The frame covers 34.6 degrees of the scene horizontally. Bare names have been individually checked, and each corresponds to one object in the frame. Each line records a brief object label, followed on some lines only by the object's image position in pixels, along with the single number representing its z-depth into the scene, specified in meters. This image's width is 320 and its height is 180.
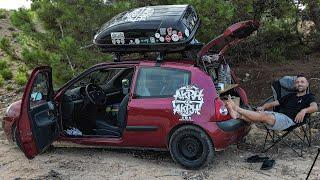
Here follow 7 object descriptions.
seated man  6.91
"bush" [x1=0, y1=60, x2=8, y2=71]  13.01
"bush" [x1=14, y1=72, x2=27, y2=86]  11.96
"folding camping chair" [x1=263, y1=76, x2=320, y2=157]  7.60
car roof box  6.70
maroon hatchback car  6.51
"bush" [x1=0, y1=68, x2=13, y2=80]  13.34
